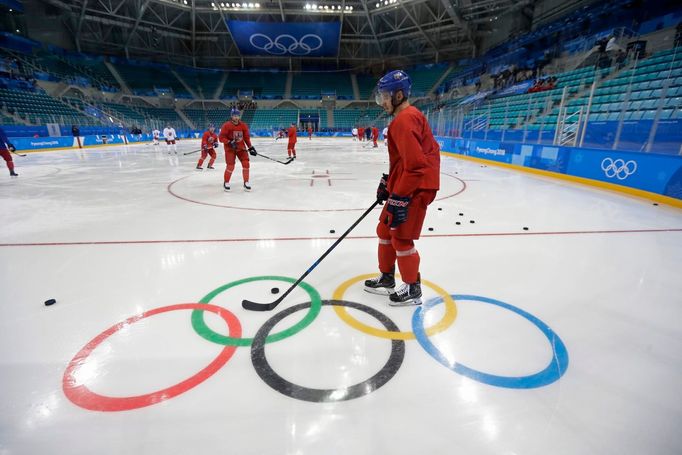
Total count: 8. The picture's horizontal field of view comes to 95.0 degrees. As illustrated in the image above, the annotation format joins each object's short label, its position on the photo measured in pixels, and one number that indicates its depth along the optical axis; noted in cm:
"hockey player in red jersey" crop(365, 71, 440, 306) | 216
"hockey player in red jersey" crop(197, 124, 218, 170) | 1048
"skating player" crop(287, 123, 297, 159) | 1355
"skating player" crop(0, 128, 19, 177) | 843
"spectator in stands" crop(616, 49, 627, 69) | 1440
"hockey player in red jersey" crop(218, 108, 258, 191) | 694
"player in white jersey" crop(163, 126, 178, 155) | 1714
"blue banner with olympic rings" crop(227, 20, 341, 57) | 3364
